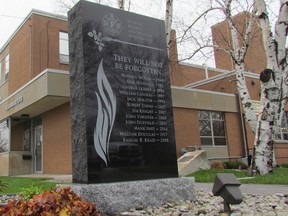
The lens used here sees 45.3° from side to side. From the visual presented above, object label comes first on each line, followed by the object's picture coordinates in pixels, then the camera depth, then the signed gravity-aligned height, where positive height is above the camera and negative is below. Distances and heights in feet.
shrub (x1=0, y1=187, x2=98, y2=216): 11.55 -1.52
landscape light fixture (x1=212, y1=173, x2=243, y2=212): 14.27 -1.53
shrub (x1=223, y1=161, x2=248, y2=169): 58.75 -2.19
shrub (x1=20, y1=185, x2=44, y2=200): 17.83 -1.53
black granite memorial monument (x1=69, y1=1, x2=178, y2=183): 17.25 +3.15
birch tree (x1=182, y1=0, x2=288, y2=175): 37.37 +6.48
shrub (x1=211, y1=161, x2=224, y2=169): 53.95 -1.89
